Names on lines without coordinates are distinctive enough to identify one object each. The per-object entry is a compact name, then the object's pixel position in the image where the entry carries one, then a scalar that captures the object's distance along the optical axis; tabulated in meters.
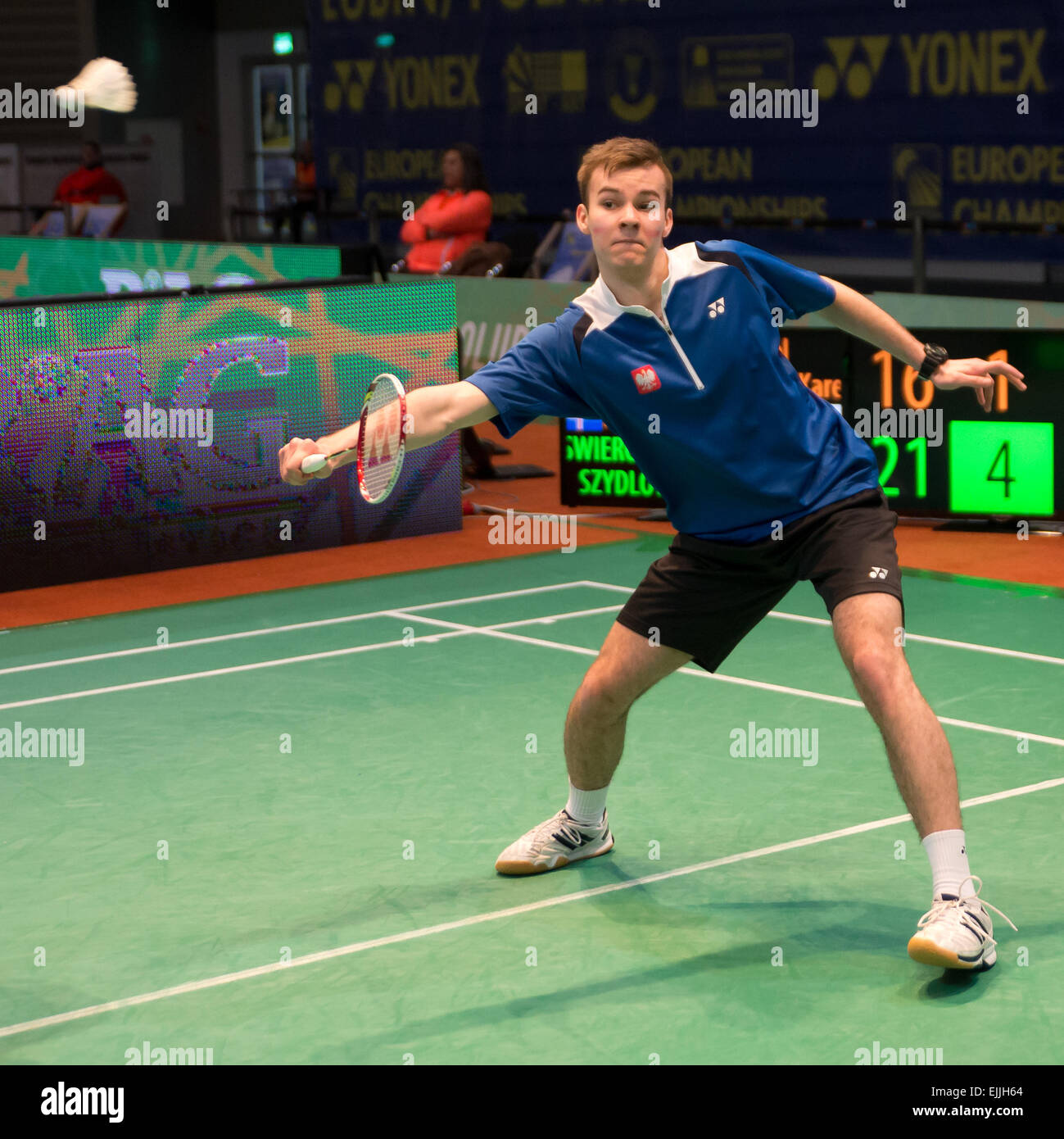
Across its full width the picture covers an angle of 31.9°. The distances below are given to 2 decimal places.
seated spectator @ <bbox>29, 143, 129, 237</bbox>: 20.34
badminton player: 4.48
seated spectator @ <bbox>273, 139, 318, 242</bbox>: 22.11
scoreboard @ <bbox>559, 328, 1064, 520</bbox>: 9.74
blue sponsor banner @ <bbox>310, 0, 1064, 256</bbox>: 15.91
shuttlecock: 6.76
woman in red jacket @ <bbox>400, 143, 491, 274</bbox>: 13.51
